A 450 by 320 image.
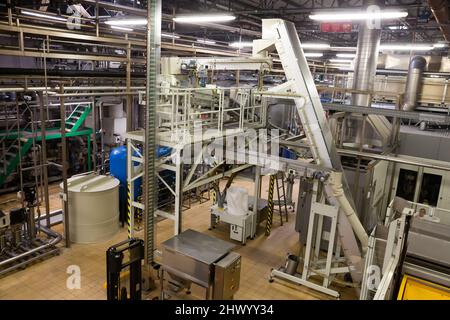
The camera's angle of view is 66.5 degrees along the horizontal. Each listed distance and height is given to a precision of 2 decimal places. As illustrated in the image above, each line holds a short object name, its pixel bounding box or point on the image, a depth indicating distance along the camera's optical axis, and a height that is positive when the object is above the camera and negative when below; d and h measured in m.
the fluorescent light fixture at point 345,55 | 20.52 +2.74
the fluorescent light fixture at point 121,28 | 12.69 +2.21
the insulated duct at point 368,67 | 9.89 +0.99
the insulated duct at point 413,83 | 12.11 +0.71
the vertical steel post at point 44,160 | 7.79 -1.81
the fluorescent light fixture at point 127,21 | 9.81 +1.98
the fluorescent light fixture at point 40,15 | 9.20 +1.87
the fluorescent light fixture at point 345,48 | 15.53 +2.29
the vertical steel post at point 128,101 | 8.98 -0.33
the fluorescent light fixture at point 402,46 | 11.71 +2.00
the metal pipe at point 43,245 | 7.19 -3.62
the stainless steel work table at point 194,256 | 5.77 -2.77
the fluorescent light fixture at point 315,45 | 13.72 +2.11
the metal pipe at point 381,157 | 6.74 -1.18
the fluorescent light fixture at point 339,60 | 25.17 +2.90
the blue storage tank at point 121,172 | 9.84 -2.41
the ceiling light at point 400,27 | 13.92 +3.02
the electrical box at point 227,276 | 5.66 -3.02
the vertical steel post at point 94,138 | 10.29 -1.53
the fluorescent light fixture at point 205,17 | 8.74 +1.96
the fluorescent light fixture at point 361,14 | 7.12 +1.81
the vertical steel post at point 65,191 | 8.13 -2.47
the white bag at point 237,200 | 9.27 -2.84
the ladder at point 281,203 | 10.71 -3.52
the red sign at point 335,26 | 12.36 +2.60
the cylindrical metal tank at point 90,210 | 8.53 -3.06
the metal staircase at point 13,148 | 10.71 -2.05
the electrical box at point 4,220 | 7.18 -2.85
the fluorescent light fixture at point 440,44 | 12.41 +2.17
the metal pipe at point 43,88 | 6.83 -0.09
